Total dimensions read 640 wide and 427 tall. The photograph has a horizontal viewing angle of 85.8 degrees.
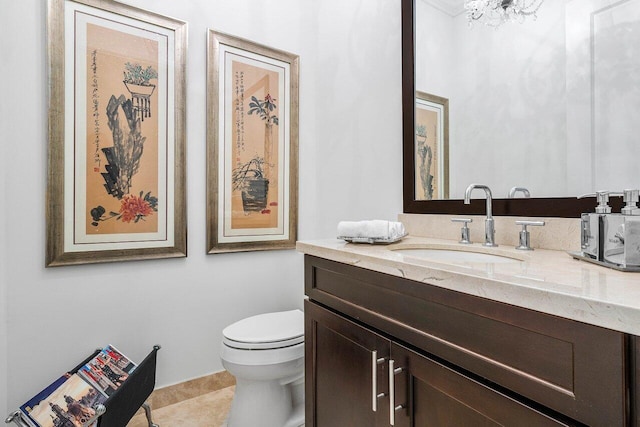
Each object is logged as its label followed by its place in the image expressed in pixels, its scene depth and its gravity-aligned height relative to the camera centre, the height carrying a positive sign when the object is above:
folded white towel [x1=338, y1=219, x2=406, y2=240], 1.15 -0.05
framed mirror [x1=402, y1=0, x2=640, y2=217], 0.97 +0.38
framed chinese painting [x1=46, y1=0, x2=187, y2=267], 1.47 +0.38
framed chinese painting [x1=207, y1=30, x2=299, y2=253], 1.85 +0.39
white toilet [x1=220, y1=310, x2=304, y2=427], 1.41 -0.64
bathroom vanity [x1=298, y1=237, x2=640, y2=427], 0.51 -0.25
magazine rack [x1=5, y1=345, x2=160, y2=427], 1.17 -0.69
